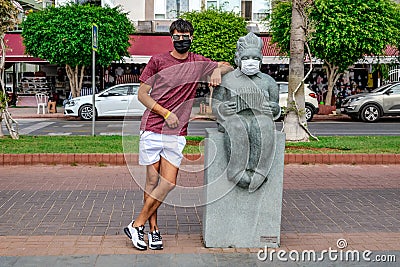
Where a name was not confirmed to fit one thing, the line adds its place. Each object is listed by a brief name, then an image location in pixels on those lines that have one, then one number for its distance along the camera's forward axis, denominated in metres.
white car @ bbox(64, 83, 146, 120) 23.25
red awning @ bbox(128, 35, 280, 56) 29.39
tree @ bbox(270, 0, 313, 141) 13.28
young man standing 5.27
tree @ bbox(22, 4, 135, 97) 25.14
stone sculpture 5.36
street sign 15.02
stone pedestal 5.46
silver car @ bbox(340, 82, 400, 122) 23.05
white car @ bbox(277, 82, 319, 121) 23.13
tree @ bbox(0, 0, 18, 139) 13.32
